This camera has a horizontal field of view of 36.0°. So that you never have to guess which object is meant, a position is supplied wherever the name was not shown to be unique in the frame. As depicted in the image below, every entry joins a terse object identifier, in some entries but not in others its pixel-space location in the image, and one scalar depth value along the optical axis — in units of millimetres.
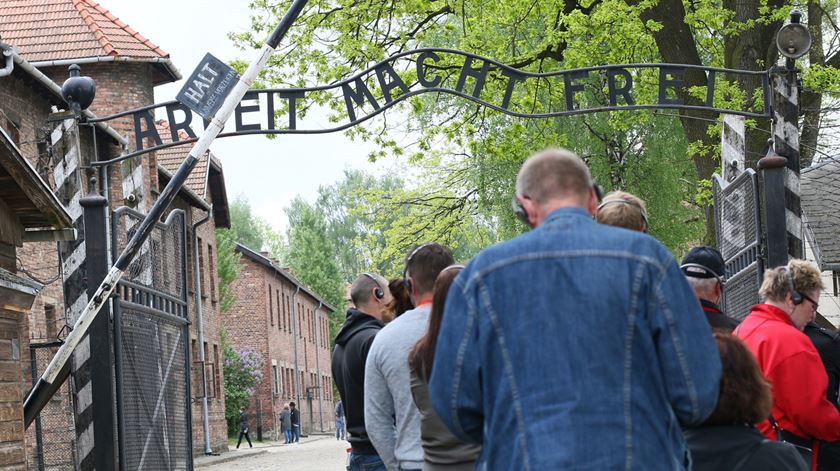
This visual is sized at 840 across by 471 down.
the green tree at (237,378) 52281
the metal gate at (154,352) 9461
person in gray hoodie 6227
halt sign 10281
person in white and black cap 5992
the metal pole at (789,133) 10312
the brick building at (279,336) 60469
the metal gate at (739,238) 9617
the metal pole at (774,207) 9406
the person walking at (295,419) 56031
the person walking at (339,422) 61781
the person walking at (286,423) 54688
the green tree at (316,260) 87250
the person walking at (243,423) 48938
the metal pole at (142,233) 9320
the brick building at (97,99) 23641
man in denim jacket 3637
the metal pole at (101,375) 9203
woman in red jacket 5797
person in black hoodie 7586
